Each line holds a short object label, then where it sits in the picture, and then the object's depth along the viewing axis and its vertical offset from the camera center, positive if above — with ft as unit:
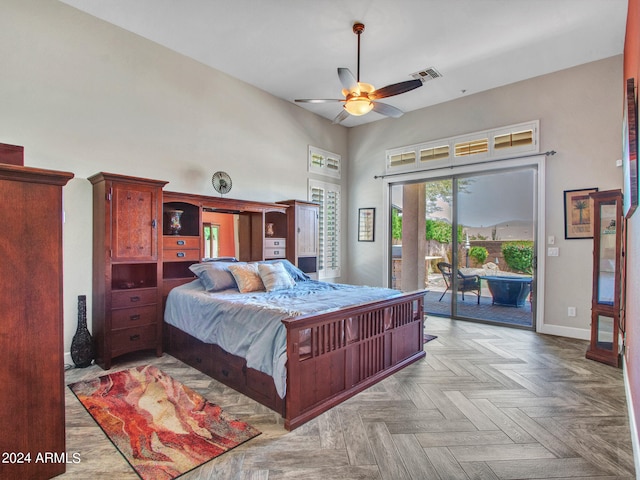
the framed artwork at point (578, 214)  13.75 +1.01
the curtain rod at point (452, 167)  14.67 +3.69
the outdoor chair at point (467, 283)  17.58 -2.40
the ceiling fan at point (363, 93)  10.07 +4.52
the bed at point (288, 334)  7.72 -2.66
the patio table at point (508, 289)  16.32 -2.58
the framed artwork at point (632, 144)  5.89 +1.75
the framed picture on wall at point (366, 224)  20.76 +0.82
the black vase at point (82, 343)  10.72 -3.46
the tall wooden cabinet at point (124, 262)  10.62 -0.86
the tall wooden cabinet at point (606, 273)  11.16 -1.23
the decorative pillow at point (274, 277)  12.05 -1.49
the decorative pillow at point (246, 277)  11.78 -1.47
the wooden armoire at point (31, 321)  5.19 -1.39
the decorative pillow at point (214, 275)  11.65 -1.40
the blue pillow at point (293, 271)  14.43 -1.52
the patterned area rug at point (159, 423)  6.28 -4.19
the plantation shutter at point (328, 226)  19.97 +0.68
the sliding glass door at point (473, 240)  16.02 -0.17
